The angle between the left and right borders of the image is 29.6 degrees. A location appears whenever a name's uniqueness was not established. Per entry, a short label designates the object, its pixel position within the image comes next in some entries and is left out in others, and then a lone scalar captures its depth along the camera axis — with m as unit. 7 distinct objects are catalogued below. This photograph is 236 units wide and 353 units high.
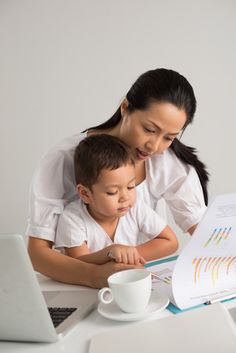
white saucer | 0.72
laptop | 0.60
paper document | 0.69
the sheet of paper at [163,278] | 0.83
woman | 1.14
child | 1.15
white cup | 0.72
